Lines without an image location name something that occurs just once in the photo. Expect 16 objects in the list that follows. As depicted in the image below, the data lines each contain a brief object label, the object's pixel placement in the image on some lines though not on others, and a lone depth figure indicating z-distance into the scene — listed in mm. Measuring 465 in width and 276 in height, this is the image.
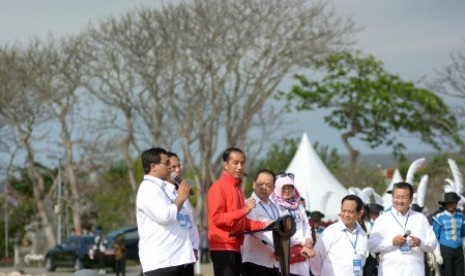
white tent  29328
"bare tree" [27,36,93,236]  43469
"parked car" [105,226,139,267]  36000
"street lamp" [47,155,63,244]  47269
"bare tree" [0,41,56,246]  43688
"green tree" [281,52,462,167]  55119
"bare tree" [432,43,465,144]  30278
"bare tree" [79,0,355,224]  40375
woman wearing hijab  11703
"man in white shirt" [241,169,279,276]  11406
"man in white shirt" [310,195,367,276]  11438
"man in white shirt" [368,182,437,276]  11664
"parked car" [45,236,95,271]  37875
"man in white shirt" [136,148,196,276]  10008
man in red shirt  10922
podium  10750
